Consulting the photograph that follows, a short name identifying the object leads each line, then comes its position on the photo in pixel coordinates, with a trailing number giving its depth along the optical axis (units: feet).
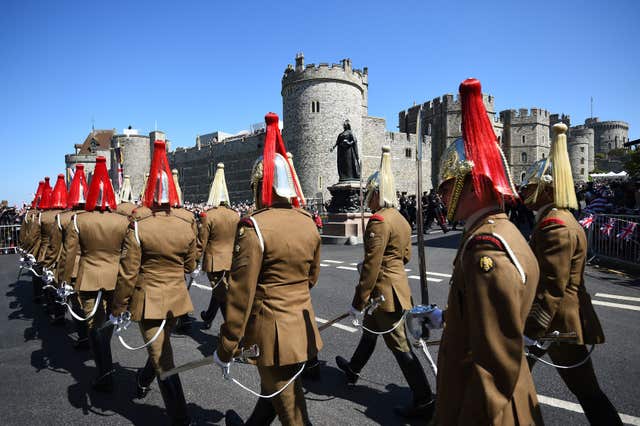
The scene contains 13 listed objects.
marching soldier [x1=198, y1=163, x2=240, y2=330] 20.03
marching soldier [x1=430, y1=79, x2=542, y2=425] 4.95
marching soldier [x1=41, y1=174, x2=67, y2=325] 20.76
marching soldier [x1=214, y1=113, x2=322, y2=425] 7.58
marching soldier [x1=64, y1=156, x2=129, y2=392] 13.83
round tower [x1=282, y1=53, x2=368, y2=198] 127.85
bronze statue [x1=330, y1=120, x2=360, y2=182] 53.06
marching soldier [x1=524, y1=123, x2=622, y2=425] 8.77
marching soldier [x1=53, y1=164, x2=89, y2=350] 17.52
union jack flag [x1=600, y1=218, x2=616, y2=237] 32.12
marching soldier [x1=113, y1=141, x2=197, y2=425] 10.97
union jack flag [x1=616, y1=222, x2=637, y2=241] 29.78
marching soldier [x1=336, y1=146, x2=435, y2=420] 11.25
